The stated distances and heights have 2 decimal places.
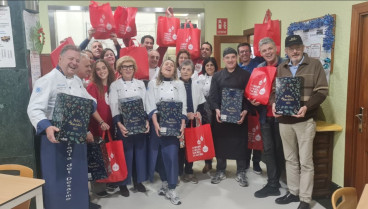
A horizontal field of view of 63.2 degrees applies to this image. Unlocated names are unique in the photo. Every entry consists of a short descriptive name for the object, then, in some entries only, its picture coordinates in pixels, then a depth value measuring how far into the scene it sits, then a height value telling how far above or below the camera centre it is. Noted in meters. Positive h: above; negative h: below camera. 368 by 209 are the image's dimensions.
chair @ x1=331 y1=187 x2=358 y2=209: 1.51 -0.68
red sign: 5.62 +0.82
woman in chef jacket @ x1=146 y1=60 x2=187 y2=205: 2.95 -0.48
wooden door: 2.72 -0.35
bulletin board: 3.06 +0.33
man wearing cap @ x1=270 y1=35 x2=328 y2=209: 2.57 -0.44
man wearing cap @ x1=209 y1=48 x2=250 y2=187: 3.23 -0.63
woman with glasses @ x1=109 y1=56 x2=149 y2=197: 2.90 -0.40
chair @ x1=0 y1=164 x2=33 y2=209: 1.92 -0.61
